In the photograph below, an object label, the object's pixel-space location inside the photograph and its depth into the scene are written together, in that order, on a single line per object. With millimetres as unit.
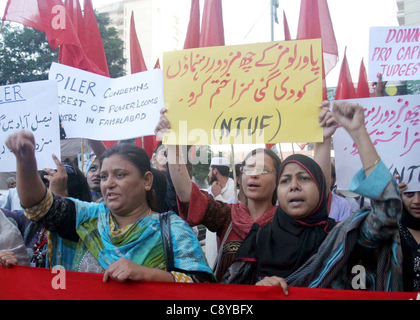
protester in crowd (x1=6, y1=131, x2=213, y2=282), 1740
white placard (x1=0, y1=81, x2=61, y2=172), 2334
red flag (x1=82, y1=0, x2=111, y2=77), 3781
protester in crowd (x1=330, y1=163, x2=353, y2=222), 2949
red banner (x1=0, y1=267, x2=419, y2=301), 1575
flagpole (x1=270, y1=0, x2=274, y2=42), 8330
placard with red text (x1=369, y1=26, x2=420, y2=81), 3590
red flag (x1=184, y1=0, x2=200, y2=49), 3746
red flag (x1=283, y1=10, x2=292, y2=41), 4637
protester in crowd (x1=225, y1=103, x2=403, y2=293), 1528
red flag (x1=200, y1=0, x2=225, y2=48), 3555
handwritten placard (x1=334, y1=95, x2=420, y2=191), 2250
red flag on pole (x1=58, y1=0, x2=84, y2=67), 3787
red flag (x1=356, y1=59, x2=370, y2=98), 4473
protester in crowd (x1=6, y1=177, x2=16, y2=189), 7055
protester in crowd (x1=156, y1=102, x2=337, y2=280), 2109
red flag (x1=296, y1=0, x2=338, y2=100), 3410
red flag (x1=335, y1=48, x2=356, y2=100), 4488
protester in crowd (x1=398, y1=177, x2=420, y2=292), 1942
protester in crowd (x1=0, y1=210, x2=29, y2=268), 2018
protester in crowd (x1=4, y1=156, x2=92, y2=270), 2051
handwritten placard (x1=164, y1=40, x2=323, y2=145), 1898
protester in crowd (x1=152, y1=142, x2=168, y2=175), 3605
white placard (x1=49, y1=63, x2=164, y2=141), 2525
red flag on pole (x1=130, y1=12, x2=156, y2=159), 4258
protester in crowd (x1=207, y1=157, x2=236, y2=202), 4900
